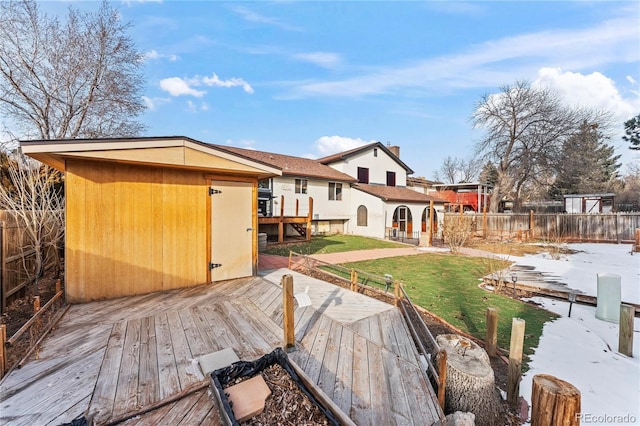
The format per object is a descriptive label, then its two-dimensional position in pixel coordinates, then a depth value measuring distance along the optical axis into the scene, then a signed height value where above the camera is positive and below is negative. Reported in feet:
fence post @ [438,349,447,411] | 8.93 -5.74
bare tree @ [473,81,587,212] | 66.59 +21.09
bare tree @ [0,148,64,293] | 17.47 -0.82
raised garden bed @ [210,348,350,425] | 6.74 -5.30
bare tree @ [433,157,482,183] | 134.34 +20.29
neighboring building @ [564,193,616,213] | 64.48 +1.64
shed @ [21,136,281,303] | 14.29 -0.28
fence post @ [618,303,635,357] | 14.79 -6.83
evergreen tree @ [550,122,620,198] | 64.28 +12.23
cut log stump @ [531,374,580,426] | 5.30 -4.02
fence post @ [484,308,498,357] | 13.44 -6.48
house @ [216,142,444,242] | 52.85 +2.87
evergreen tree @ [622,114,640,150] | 64.03 +19.26
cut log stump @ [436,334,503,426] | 9.53 -6.63
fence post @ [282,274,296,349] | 10.23 -4.15
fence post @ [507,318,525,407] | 10.85 -6.32
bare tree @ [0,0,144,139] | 38.09 +21.15
